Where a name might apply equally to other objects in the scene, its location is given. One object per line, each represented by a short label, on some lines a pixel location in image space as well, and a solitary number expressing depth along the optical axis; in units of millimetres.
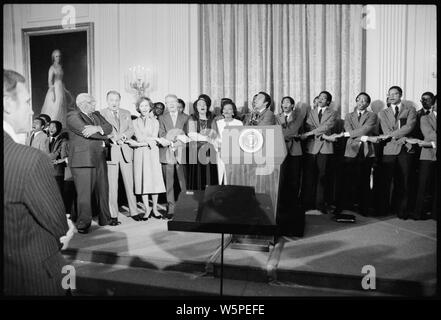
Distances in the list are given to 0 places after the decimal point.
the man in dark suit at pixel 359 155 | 3990
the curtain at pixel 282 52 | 4508
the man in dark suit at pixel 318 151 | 4148
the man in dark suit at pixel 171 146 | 3957
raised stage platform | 2395
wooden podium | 2797
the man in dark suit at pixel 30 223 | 1267
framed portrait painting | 3719
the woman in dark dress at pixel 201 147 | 3998
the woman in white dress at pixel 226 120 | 4172
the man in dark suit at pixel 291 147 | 4234
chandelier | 5004
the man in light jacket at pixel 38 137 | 3477
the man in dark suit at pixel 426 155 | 3641
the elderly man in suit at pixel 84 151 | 3434
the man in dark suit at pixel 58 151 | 3633
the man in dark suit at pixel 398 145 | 3783
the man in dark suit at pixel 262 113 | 3729
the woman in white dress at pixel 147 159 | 3996
